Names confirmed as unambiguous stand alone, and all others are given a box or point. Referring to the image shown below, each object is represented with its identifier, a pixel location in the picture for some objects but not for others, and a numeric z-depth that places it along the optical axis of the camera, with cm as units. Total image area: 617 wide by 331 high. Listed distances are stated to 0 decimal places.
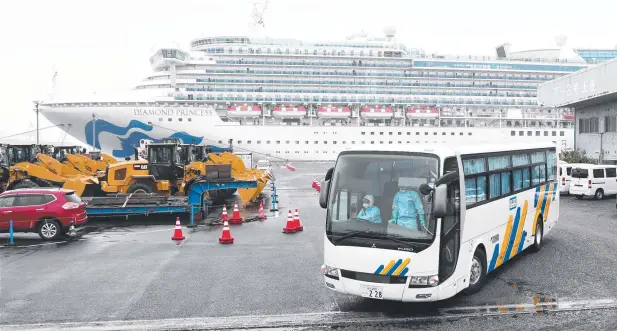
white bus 679
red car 1332
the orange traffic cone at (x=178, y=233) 1342
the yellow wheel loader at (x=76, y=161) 2348
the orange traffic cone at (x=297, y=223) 1472
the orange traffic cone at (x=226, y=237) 1289
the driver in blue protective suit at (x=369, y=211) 702
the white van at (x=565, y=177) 2388
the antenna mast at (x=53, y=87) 5422
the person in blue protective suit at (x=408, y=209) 687
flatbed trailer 1616
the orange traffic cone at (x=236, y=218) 1627
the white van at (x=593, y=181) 2172
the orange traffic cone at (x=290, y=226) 1440
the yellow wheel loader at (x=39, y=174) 1920
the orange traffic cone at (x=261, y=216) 1696
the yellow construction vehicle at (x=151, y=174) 1902
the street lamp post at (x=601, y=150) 2918
